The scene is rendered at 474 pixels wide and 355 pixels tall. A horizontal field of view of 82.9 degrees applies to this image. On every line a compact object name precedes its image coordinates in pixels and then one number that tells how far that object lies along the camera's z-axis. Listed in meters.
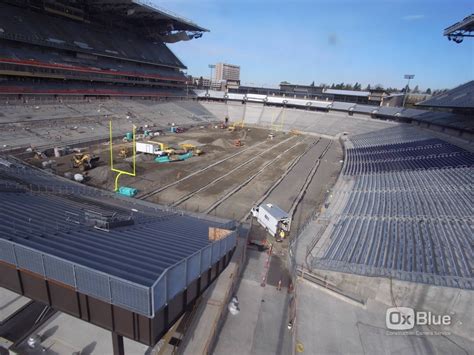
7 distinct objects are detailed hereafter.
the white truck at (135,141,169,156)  35.25
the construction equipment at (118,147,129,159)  34.53
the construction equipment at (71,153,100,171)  28.70
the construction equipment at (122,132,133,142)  43.75
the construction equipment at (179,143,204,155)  38.77
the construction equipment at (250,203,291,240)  18.77
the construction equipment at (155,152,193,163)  34.34
